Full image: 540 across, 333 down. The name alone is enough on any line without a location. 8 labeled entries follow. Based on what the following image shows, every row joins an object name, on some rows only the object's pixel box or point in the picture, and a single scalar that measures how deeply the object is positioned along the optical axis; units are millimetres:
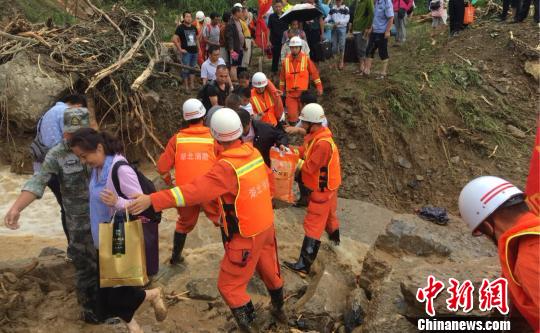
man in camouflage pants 3572
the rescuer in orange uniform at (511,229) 1976
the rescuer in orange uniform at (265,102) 6564
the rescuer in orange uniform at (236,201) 3283
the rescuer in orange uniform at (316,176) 4785
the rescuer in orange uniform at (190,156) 4633
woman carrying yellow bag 3158
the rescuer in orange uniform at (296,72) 7418
